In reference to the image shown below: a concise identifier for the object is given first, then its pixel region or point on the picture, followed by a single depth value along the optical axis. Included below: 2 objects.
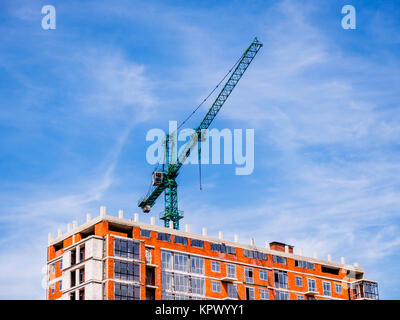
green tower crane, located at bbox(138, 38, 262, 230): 183.85
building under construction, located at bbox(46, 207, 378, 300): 125.56
